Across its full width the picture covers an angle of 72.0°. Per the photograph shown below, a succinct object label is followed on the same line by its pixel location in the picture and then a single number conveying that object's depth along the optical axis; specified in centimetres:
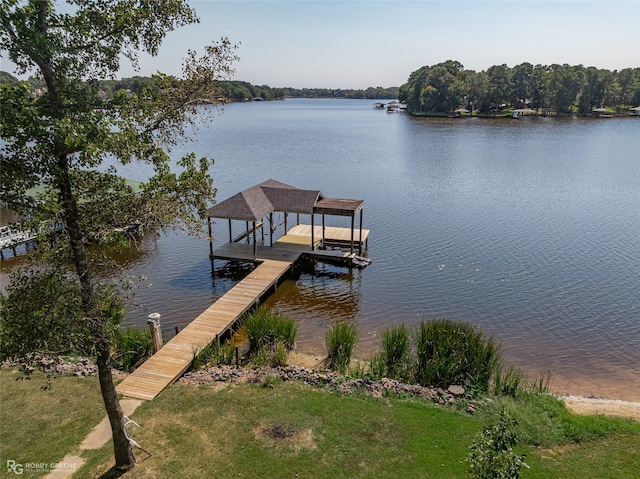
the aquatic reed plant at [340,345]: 1265
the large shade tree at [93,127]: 504
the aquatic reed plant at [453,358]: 1117
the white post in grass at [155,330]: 1231
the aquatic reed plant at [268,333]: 1299
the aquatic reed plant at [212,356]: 1205
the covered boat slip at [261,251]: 1304
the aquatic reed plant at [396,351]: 1210
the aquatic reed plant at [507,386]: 1074
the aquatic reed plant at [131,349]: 1212
